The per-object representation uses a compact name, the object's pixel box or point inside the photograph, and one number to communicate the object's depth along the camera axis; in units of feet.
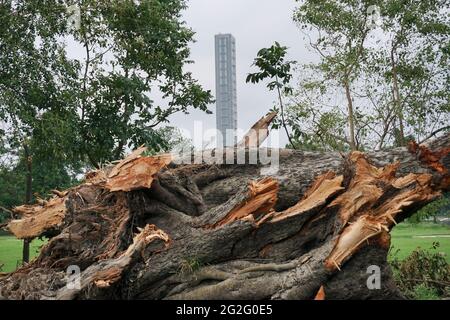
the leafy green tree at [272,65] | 37.73
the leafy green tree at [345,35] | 53.67
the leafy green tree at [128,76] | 48.01
